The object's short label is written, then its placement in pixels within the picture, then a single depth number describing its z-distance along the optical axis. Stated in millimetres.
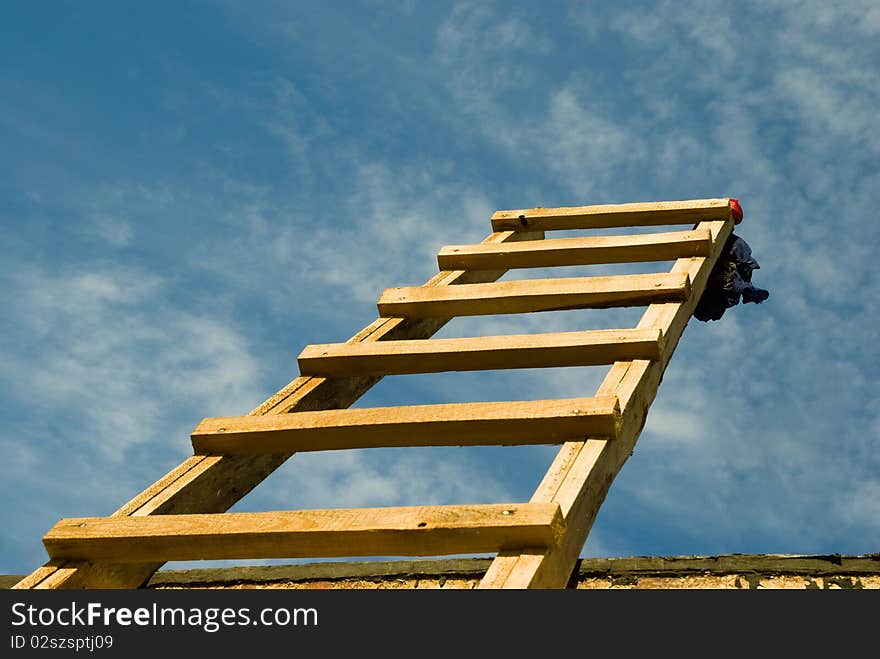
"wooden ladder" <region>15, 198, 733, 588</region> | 5137
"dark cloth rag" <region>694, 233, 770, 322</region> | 10516
